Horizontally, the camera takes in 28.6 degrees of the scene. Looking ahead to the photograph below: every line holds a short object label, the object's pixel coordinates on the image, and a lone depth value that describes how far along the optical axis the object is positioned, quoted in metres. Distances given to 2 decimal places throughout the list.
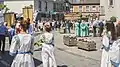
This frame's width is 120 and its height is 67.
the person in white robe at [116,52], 5.10
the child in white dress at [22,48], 6.15
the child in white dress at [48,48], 7.29
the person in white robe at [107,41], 5.91
